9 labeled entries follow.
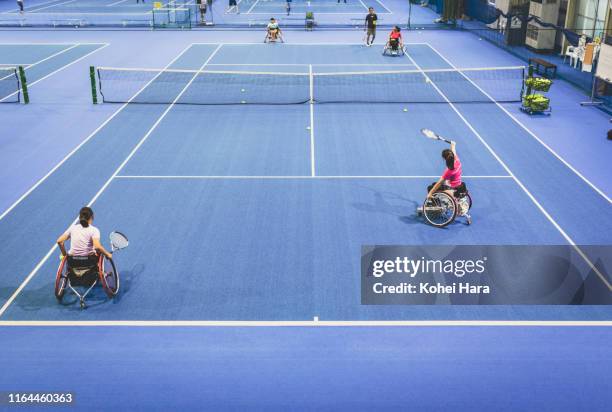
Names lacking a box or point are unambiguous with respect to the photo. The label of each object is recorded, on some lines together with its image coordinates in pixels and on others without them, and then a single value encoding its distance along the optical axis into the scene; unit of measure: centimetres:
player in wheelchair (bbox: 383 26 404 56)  2733
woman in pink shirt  1109
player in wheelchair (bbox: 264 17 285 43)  3094
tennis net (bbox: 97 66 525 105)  2064
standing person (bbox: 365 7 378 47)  2945
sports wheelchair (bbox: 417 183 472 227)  1146
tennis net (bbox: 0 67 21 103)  2058
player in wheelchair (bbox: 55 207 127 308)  878
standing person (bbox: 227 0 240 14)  4294
